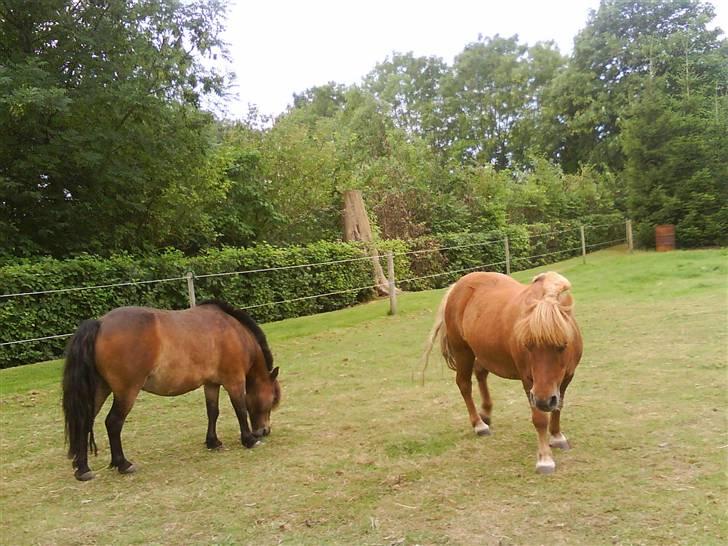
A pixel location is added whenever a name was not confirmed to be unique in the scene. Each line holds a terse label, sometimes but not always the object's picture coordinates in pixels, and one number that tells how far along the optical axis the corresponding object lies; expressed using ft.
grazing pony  12.70
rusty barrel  60.23
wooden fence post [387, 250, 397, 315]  36.72
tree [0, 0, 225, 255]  30.19
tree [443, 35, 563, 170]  128.67
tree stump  46.85
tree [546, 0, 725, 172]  84.12
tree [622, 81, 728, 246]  58.65
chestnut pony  10.69
